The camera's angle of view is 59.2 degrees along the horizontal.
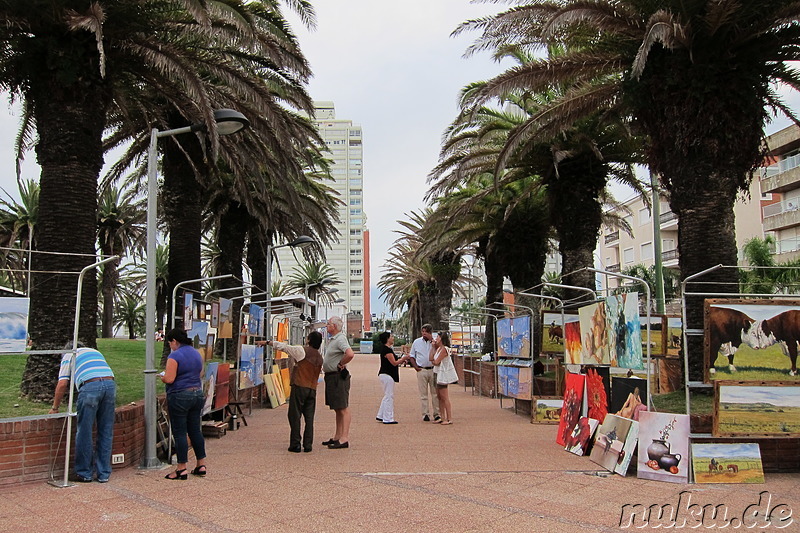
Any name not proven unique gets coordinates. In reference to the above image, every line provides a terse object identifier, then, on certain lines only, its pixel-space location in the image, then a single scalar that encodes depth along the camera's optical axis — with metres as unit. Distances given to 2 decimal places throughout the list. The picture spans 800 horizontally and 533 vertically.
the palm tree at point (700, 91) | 10.39
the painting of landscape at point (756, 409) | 7.87
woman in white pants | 13.08
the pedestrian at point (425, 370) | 13.95
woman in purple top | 8.01
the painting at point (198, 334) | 11.17
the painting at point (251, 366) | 14.00
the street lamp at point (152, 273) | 8.64
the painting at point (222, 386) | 11.58
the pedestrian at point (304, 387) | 9.95
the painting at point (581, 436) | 9.58
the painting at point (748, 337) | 7.87
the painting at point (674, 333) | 14.85
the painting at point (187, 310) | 10.73
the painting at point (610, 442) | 8.41
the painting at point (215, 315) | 12.38
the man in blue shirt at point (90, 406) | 7.65
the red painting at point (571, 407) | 10.46
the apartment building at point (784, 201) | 40.09
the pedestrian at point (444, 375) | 13.13
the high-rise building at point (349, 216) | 144.62
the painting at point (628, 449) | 8.16
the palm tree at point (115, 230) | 33.53
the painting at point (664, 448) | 7.91
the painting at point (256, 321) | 15.20
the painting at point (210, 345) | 12.08
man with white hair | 10.27
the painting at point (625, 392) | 8.94
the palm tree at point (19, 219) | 33.38
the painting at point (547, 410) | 13.25
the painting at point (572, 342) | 11.73
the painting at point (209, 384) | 10.86
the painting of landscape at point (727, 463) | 7.80
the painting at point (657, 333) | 13.84
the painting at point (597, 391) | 9.92
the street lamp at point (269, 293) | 17.52
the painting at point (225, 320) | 12.94
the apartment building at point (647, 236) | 48.03
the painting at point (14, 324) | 7.23
